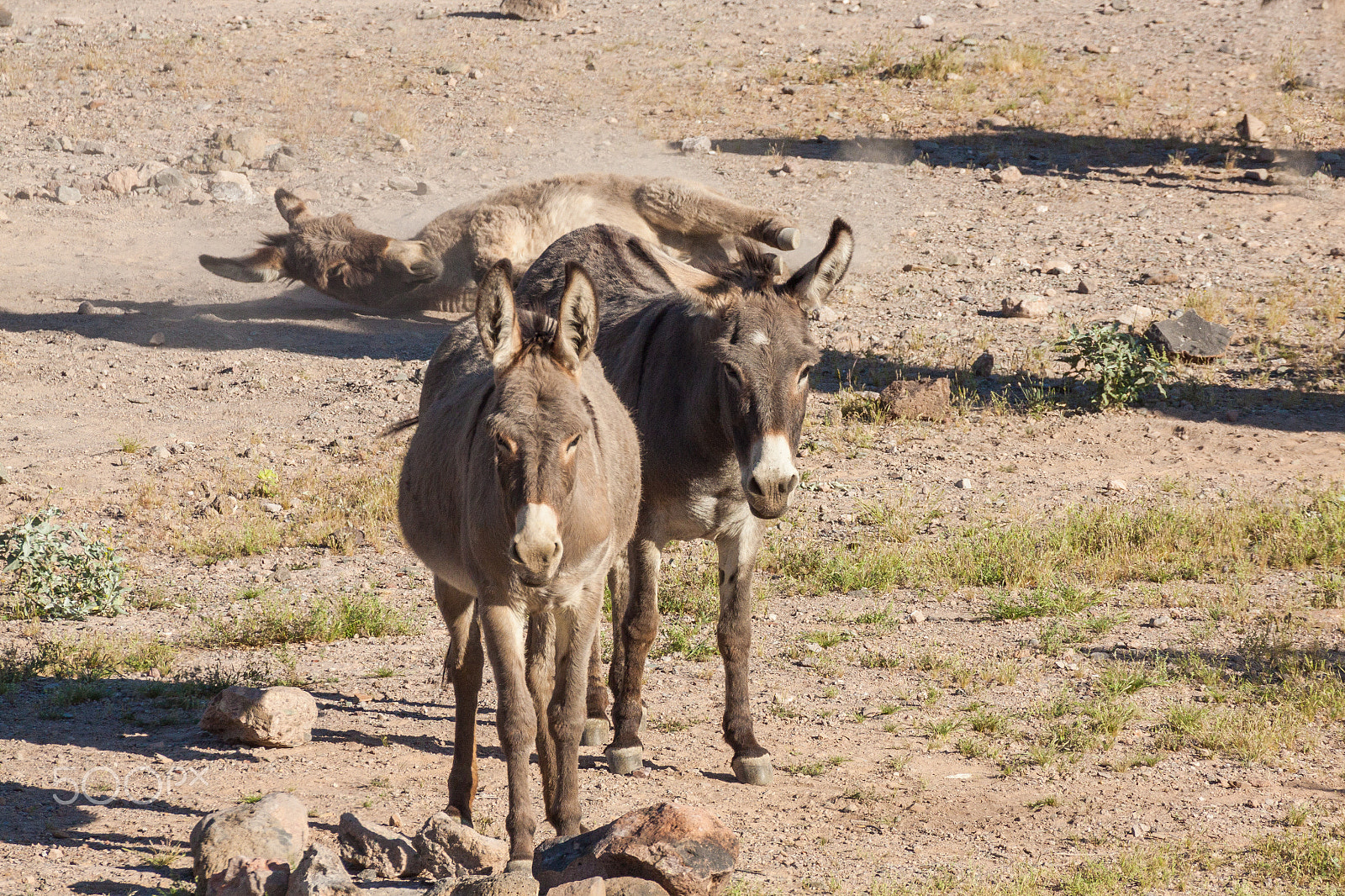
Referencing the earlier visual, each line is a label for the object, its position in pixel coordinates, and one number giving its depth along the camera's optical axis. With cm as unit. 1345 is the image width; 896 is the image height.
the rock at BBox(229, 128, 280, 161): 3152
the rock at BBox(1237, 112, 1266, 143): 3184
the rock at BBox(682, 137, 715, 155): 3156
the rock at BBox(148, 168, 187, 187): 2944
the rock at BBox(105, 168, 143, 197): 2930
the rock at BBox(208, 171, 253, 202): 2917
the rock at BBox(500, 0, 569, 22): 4106
